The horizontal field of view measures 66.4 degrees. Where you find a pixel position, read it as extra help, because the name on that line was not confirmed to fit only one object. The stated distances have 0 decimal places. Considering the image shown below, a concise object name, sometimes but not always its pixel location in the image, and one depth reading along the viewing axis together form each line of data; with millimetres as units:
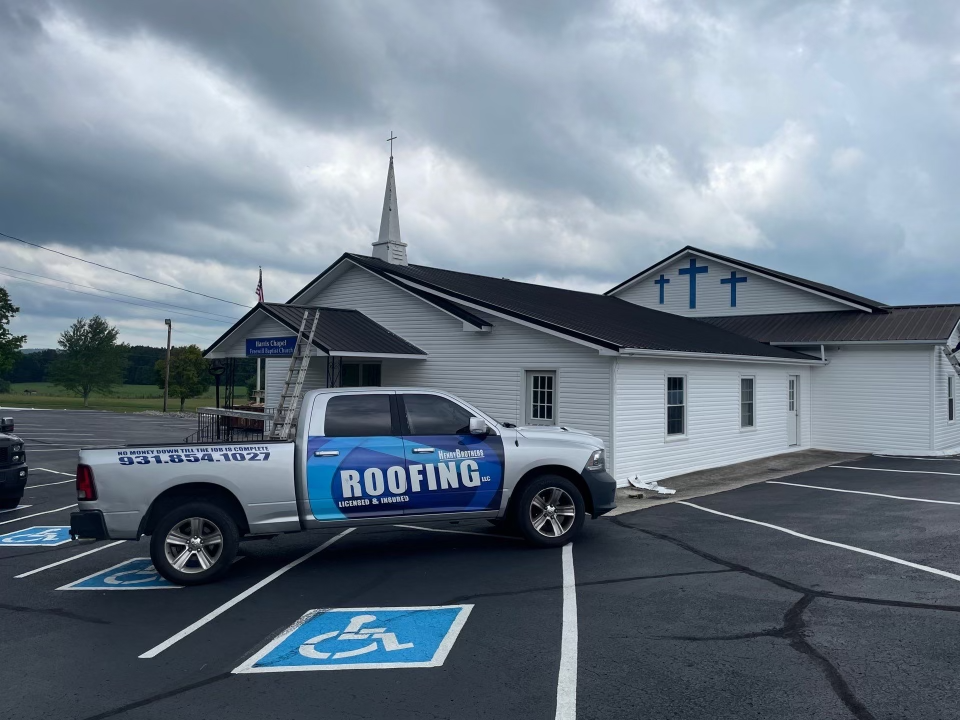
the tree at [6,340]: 48594
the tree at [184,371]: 61875
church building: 14344
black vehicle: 11461
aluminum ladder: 13125
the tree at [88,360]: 69562
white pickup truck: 7273
